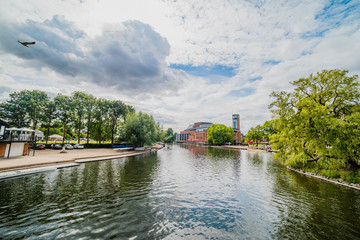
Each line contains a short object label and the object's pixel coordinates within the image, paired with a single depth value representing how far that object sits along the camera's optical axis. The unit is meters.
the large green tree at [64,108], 46.25
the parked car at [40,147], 39.76
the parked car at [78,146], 47.38
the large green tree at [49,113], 44.00
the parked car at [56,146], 43.32
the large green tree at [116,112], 58.44
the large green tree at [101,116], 54.50
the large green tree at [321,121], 15.84
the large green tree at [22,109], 39.28
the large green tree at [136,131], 45.44
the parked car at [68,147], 44.72
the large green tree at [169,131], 179.52
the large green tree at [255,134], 75.89
